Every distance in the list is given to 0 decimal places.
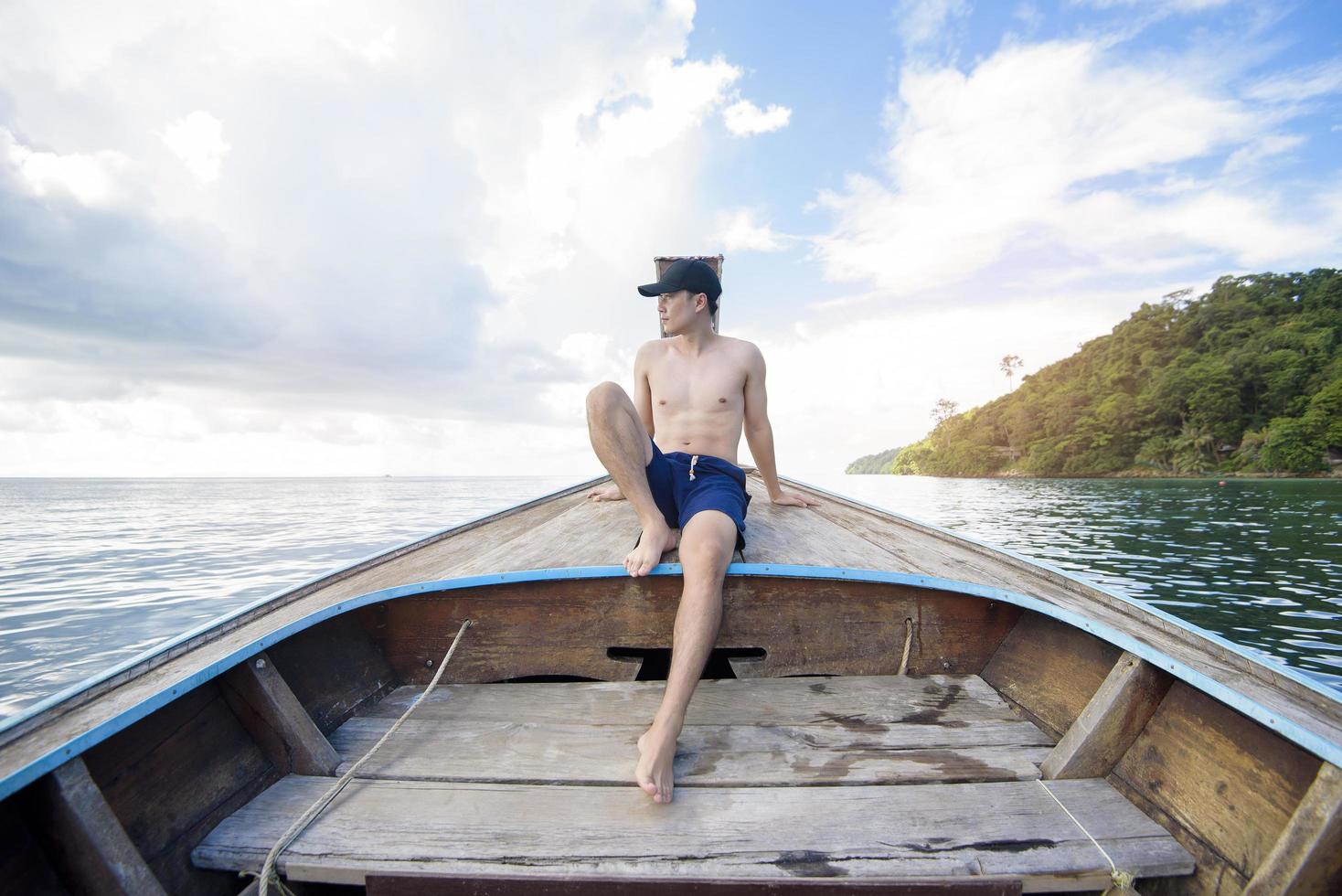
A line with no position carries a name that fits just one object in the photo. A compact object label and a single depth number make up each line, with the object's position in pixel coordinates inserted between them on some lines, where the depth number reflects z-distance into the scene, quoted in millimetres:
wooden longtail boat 1101
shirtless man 1548
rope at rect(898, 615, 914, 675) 2012
